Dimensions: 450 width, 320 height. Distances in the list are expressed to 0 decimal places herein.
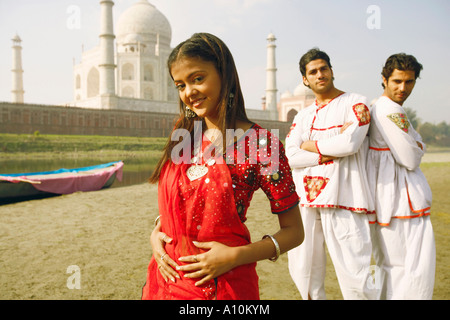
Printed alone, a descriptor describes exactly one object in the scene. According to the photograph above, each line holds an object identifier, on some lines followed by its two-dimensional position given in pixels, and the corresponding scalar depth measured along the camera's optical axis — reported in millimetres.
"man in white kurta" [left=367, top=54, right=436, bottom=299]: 1834
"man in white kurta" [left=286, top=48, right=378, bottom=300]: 1910
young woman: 1002
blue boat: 7359
